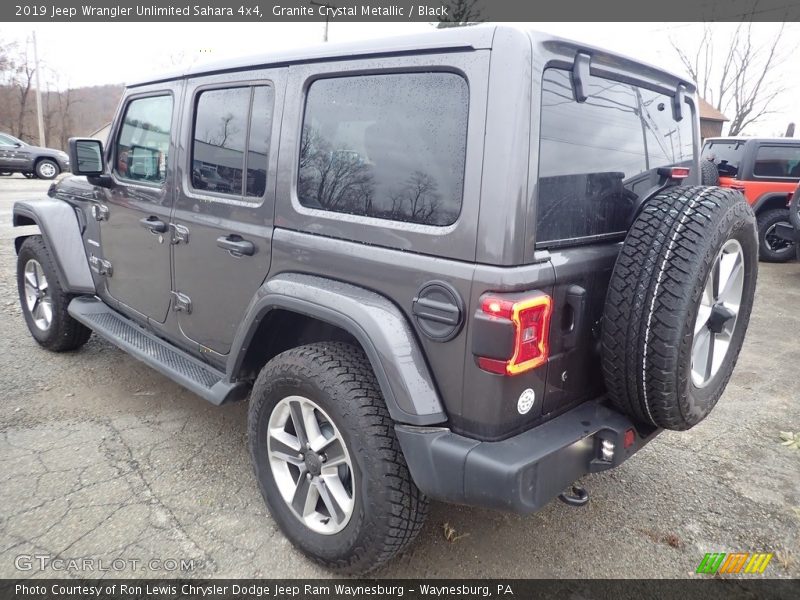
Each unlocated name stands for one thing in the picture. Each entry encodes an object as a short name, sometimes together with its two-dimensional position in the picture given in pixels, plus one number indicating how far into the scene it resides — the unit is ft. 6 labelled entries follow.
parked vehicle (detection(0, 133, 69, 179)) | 60.34
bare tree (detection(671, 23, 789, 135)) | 88.84
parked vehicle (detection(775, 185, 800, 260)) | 22.97
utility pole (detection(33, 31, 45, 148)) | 98.02
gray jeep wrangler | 5.85
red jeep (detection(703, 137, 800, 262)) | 29.73
